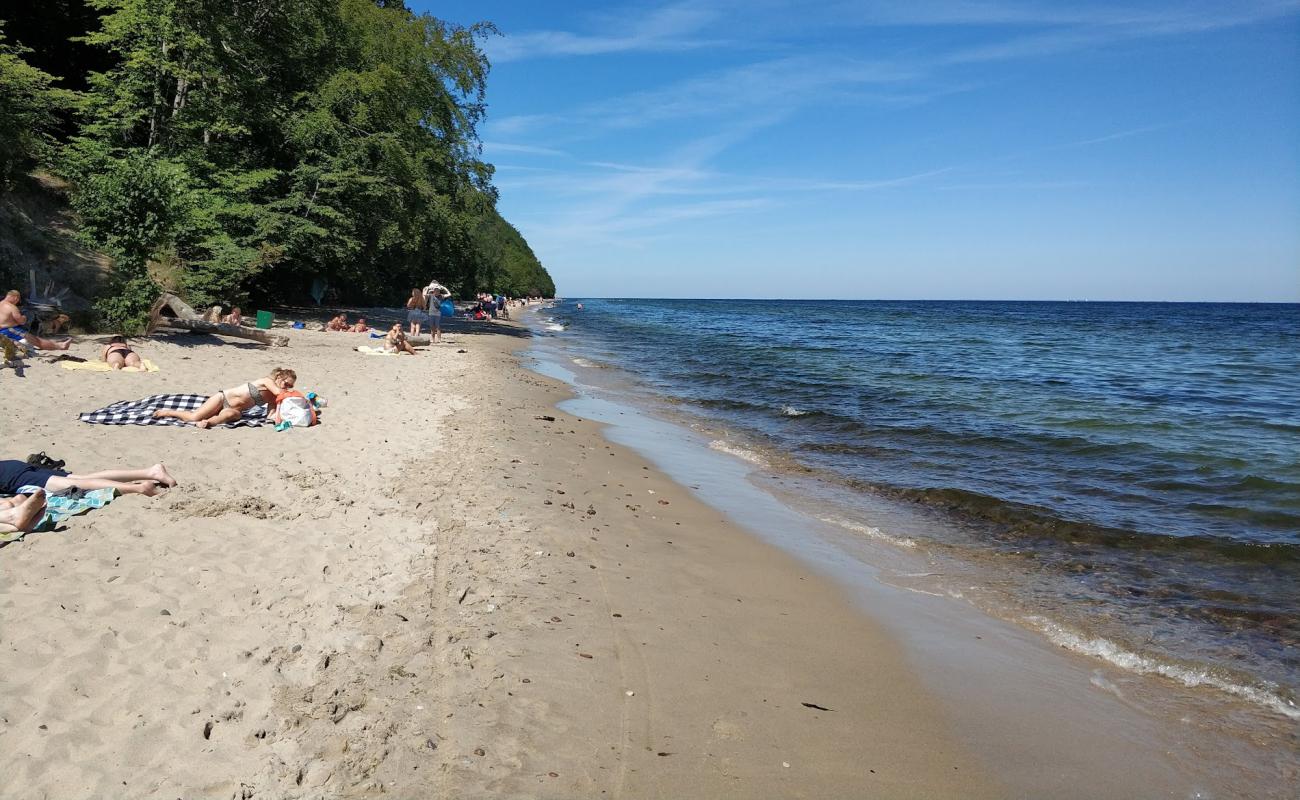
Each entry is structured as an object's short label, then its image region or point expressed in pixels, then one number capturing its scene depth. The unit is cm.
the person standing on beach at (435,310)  2258
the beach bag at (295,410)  875
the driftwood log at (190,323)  1470
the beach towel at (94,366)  986
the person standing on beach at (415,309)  2216
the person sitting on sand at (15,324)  1018
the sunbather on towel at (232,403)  813
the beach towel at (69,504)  496
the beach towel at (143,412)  773
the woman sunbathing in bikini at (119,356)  1037
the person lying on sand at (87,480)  532
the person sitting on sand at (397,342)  1769
